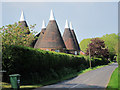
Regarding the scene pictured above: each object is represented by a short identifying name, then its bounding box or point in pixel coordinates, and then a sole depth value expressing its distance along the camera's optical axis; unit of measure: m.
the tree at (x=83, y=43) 112.16
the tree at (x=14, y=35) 21.06
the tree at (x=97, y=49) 57.38
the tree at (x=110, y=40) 91.62
